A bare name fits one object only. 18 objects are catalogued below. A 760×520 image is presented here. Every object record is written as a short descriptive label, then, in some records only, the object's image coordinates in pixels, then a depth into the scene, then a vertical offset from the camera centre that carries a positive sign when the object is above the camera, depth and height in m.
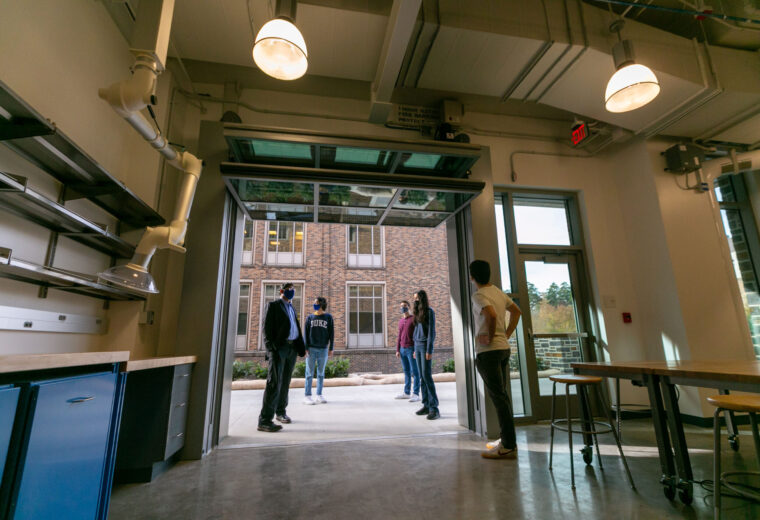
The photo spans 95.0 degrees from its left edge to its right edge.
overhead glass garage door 3.11 +1.46
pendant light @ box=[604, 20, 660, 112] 2.61 +1.84
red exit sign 4.29 +2.44
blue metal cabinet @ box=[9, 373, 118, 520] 1.16 -0.40
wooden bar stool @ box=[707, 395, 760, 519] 1.55 -0.34
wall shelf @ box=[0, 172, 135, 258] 1.57 +0.68
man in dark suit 3.75 -0.19
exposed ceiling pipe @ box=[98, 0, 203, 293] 1.82 +1.27
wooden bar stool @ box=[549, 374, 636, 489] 2.36 -0.34
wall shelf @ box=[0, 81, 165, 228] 1.64 +1.01
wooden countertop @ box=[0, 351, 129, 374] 1.05 -0.07
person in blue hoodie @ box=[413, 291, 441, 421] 4.38 -0.16
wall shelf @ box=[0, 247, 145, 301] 1.61 +0.35
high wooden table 1.87 -0.37
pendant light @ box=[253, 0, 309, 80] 2.20 +1.86
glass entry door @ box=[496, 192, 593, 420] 4.18 +0.58
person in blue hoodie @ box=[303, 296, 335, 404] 5.32 +0.01
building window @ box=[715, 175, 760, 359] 4.35 +1.17
